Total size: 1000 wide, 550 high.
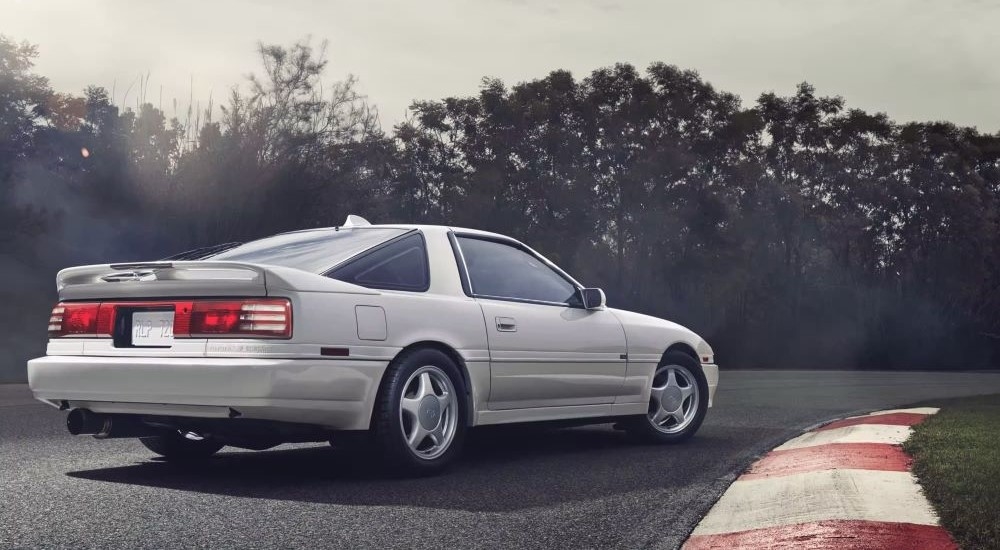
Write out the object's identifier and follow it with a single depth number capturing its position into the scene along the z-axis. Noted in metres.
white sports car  5.42
